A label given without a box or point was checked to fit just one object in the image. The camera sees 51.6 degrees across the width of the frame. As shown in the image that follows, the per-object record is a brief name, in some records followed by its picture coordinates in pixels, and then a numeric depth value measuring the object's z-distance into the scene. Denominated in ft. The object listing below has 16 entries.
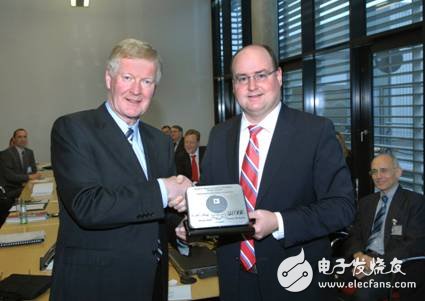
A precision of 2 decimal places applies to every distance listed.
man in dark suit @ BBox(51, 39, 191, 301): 5.13
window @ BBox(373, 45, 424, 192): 14.01
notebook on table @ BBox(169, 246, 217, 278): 7.88
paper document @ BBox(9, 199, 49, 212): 15.20
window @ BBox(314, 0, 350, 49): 17.44
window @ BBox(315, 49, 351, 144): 17.53
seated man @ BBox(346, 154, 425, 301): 10.80
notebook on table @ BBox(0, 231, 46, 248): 10.45
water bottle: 13.38
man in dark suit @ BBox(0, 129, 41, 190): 23.89
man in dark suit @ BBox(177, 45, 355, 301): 5.33
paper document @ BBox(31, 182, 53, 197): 18.76
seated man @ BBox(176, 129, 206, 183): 22.33
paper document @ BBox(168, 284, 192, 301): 7.10
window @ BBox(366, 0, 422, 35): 13.74
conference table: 7.40
